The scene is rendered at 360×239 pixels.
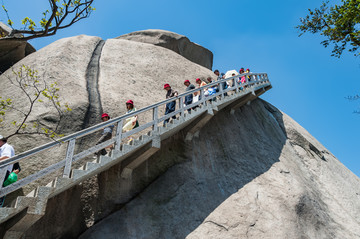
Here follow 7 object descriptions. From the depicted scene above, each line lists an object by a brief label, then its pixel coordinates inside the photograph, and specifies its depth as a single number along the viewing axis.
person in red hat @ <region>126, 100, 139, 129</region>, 9.10
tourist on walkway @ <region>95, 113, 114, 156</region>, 8.62
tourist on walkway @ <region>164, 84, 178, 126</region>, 10.34
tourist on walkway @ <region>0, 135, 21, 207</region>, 6.18
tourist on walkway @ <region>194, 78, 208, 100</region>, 11.82
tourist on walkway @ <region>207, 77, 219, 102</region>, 12.89
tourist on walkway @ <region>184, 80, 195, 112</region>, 11.21
